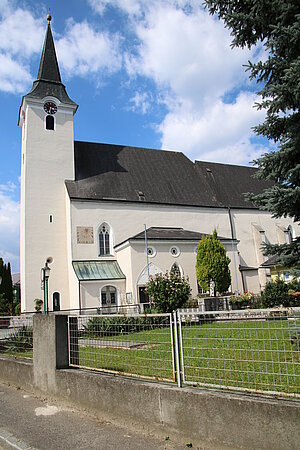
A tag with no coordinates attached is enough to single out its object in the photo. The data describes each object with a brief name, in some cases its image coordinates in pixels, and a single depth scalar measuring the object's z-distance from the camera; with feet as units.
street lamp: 44.21
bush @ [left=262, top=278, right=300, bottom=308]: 59.98
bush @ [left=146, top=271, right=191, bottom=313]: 54.70
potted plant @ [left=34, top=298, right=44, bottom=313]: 80.02
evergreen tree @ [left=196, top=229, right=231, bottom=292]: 78.59
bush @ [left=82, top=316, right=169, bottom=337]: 17.37
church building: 80.79
